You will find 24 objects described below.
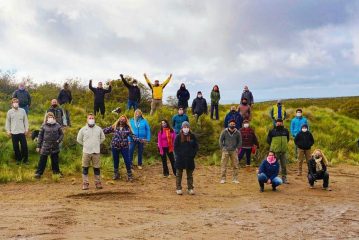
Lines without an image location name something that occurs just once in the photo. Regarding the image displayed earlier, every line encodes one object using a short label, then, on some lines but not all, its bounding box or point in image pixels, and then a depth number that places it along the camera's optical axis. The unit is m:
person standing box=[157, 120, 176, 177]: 12.97
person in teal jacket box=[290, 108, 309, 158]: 15.53
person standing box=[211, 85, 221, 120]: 20.16
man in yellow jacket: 18.51
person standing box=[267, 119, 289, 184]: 13.14
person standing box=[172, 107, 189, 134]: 14.59
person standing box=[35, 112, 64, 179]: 12.23
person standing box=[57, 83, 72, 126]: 17.20
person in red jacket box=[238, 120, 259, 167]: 14.98
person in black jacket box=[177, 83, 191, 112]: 19.30
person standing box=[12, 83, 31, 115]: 15.42
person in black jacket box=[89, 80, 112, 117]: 17.52
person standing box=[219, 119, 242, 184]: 12.78
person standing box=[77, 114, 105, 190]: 11.39
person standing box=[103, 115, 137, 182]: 12.33
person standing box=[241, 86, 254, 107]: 19.59
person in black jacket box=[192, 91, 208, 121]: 19.02
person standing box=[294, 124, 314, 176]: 13.97
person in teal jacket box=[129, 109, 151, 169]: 13.62
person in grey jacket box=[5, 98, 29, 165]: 13.06
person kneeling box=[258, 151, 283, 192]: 11.96
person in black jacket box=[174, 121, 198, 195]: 11.28
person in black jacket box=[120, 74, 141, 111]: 18.09
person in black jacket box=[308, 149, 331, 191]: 12.36
